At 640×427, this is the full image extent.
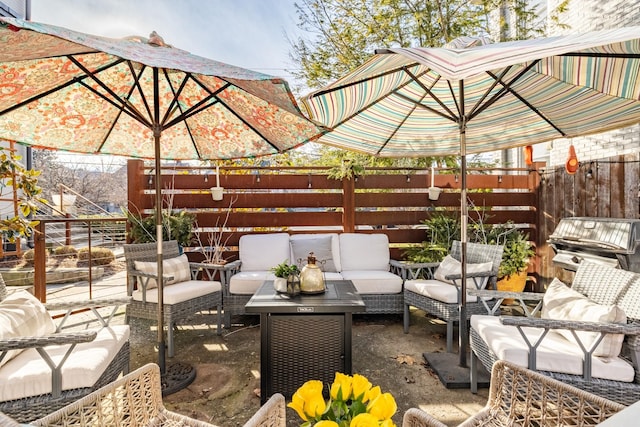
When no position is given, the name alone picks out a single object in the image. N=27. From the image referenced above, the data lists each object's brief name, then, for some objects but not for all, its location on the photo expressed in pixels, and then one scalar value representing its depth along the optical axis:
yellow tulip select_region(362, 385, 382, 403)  0.92
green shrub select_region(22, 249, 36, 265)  6.32
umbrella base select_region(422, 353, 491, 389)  2.50
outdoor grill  2.91
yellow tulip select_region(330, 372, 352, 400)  0.90
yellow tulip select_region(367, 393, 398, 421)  0.86
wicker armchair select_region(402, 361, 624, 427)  1.22
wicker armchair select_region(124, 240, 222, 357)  2.98
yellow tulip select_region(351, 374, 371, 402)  0.92
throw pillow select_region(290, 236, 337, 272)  4.16
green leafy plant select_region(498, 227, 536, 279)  4.56
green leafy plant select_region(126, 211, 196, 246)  4.22
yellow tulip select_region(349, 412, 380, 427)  0.78
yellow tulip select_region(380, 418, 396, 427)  0.82
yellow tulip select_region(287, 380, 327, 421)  0.88
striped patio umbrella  1.43
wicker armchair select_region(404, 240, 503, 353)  3.06
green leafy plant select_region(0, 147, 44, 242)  2.75
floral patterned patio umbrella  1.44
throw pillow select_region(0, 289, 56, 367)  1.74
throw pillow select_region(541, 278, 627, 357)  1.80
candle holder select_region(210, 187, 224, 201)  4.52
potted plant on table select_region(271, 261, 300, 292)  2.67
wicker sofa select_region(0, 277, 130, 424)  1.58
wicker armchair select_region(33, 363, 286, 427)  1.15
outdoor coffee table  2.36
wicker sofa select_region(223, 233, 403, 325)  3.69
